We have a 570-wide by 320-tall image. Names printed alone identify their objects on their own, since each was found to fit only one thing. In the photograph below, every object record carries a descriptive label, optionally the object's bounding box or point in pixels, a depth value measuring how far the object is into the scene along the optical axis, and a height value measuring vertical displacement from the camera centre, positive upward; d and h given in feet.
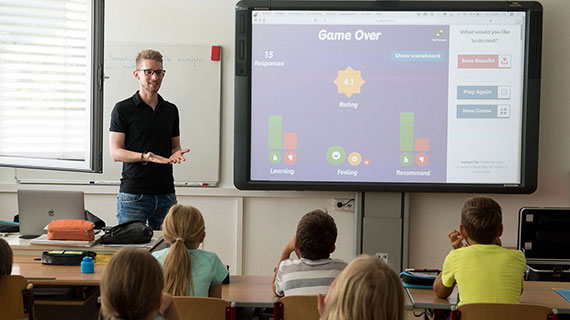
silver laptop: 12.73 -1.32
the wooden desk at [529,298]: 10.14 -2.36
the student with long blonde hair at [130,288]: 6.68 -1.45
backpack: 12.44 -1.75
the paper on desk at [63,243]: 12.19 -1.87
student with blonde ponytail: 9.74 -1.75
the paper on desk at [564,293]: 10.76 -2.34
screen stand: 18.24 -2.19
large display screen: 17.71 +1.11
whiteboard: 18.37 +1.10
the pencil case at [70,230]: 12.14 -1.63
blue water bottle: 11.17 -2.07
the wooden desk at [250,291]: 10.15 -2.37
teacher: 14.61 -0.14
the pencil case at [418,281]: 11.19 -2.23
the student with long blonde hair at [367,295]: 5.36 -1.19
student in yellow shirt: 9.82 -1.74
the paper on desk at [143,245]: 12.33 -1.91
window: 14.40 +1.16
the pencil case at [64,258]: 11.73 -2.05
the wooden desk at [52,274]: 10.73 -2.19
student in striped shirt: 9.55 -1.70
